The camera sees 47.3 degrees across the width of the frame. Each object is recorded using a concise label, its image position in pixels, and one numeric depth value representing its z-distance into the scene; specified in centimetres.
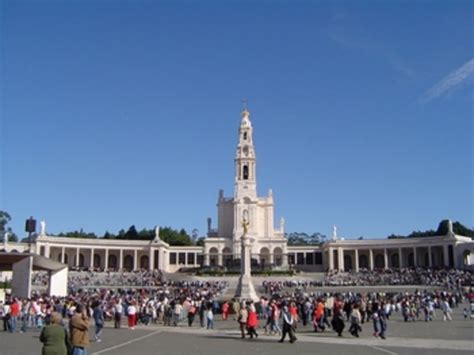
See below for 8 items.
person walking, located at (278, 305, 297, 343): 1903
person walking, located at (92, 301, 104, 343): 1923
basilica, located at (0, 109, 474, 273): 8925
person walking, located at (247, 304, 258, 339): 2023
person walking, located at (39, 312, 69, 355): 872
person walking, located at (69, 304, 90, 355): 1039
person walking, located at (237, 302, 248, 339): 2064
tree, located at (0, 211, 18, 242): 11200
